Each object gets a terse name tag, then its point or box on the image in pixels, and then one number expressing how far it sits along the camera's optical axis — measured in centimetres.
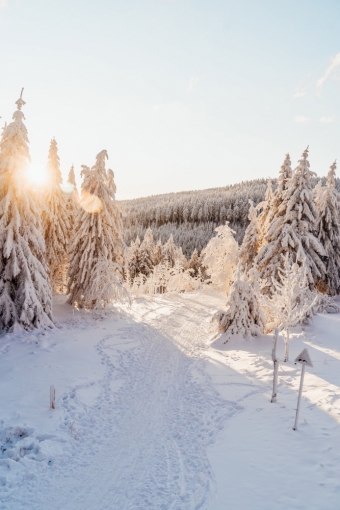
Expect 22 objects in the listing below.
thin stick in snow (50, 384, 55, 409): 909
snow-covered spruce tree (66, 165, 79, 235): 2923
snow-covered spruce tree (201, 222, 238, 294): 3681
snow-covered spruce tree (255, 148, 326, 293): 2080
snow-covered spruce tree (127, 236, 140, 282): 5433
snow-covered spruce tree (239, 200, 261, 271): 3091
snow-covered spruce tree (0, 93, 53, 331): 1535
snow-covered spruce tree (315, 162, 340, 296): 2900
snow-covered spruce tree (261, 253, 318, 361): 1415
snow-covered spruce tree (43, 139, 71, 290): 2460
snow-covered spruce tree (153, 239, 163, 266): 6366
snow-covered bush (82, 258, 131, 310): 2047
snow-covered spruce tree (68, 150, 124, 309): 2103
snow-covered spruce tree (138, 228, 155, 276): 5453
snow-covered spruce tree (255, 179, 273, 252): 2369
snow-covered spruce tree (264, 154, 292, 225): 2278
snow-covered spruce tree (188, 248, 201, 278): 7081
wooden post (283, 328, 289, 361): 1414
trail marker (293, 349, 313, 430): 805
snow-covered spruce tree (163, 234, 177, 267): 6055
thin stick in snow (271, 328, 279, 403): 990
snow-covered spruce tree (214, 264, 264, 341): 1730
